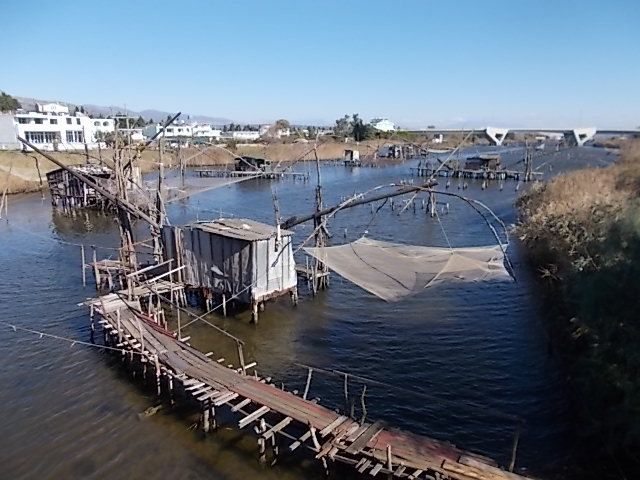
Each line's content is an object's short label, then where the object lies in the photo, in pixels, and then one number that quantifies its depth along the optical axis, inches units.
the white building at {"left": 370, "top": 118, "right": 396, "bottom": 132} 5718.5
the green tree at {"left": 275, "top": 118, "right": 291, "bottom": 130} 5906.5
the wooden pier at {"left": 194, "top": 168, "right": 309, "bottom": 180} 2748.0
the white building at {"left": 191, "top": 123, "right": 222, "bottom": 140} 4817.9
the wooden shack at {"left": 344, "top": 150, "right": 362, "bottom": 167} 3575.3
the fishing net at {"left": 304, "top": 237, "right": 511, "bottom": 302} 721.0
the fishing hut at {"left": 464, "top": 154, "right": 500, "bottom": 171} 2751.0
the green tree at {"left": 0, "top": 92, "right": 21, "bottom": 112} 3516.2
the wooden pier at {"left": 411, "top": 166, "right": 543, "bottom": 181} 2546.8
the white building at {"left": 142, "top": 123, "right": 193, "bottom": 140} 4593.0
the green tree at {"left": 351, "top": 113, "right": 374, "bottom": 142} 4419.3
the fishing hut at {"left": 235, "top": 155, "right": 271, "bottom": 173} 2870.6
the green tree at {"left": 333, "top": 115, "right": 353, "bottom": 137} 4679.4
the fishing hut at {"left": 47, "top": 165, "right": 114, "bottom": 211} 1841.8
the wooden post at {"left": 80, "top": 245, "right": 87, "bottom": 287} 998.4
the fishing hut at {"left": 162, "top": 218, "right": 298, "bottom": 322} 775.1
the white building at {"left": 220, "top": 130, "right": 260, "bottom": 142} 4741.6
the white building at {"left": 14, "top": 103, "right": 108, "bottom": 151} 2992.1
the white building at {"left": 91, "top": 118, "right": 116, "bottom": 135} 3633.1
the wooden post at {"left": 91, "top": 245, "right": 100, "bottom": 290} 938.1
